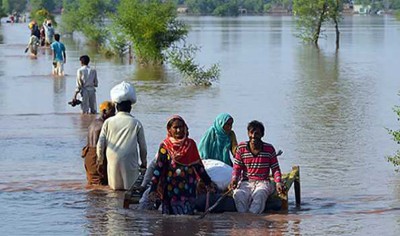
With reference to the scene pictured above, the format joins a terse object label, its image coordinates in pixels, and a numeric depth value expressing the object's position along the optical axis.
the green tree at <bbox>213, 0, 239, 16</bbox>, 163.62
